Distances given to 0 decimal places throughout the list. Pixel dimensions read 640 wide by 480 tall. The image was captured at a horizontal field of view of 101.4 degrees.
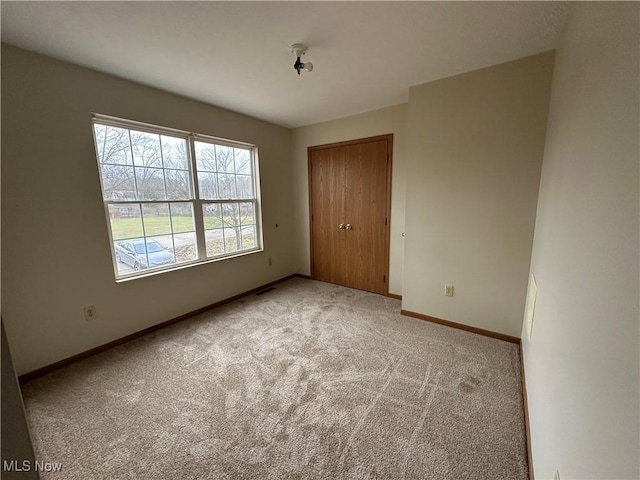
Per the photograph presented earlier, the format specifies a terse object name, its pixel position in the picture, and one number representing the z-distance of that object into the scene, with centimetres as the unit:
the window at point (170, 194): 234
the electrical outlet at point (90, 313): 220
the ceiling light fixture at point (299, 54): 181
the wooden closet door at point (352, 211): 333
